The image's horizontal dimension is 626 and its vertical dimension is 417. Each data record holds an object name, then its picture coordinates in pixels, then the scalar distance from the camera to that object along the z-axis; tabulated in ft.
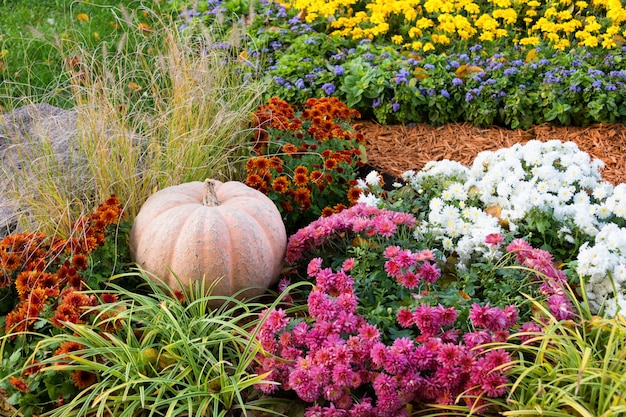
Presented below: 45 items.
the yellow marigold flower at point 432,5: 19.34
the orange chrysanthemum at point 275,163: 11.87
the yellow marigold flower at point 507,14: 19.03
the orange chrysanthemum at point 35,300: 8.70
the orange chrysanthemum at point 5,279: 9.52
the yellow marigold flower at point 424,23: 18.66
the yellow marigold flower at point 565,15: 18.89
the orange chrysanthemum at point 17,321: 8.72
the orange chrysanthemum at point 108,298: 9.13
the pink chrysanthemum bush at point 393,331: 7.72
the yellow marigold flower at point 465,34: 18.33
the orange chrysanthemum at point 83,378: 8.30
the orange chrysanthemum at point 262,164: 11.74
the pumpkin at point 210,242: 9.85
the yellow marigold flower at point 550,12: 19.04
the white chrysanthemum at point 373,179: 11.76
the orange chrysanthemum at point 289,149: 12.27
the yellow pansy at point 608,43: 17.24
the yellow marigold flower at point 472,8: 19.11
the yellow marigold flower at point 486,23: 18.42
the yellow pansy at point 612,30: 17.62
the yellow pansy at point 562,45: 17.85
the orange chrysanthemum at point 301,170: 11.61
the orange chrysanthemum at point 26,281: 9.09
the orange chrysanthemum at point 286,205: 11.82
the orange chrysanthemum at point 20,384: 8.17
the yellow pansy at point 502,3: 19.74
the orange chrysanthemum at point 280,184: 11.46
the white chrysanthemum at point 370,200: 11.04
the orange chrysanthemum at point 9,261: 9.30
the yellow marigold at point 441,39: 18.07
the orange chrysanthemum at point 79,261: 9.43
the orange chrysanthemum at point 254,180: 11.69
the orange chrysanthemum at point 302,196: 11.51
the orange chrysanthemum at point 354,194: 11.87
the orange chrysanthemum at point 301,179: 11.54
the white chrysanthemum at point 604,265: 8.99
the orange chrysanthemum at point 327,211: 11.47
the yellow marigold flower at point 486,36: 18.15
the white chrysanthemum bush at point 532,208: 9.34
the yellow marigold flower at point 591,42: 17.39
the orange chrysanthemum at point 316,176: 11.60
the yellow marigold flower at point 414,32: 18.33
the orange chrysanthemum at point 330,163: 11.93
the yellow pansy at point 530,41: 17.90
